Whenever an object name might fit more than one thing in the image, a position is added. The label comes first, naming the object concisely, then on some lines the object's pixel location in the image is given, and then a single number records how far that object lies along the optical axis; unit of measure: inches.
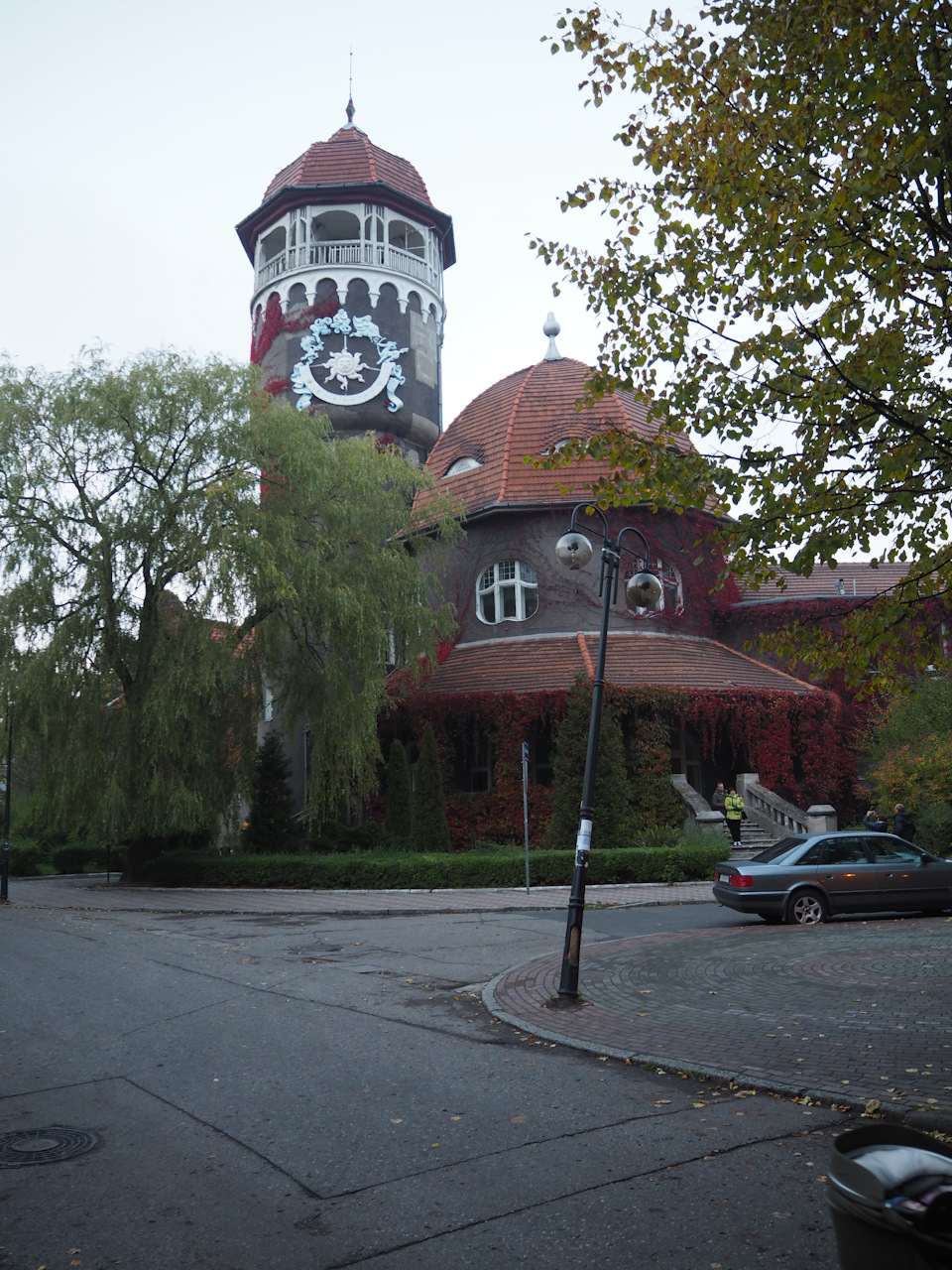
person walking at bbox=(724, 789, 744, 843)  956.0
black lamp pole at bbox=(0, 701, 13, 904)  913.3
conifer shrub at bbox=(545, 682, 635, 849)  927.7
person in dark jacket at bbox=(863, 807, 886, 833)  925.8
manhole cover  212.8
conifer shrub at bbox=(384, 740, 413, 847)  1072.2
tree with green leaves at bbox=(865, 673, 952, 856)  911.7
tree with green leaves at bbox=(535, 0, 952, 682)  293.3
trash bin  87.7
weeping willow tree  869.2
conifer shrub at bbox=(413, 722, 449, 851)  1011.3
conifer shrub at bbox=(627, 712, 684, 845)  993.5
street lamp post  385.7
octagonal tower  1374.3
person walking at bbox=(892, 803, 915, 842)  887.1
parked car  599.2
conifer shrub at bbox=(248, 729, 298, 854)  1024.2
